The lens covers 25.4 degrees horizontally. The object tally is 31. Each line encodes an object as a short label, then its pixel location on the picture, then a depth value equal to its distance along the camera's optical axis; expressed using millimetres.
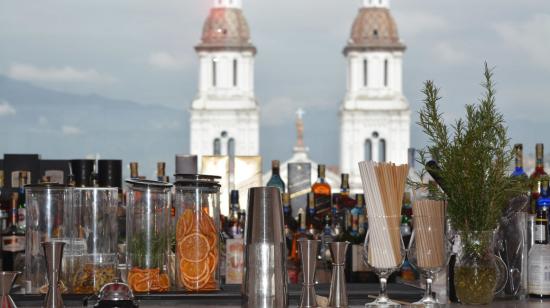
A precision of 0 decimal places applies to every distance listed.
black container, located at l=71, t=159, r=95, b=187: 3736
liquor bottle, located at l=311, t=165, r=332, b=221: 4582
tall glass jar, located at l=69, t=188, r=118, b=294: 2771
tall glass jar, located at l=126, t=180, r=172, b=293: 2717
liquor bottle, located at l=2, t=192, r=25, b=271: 3889
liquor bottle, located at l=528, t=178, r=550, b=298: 2844
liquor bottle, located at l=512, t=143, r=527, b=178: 3376
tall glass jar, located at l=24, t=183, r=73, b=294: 2771
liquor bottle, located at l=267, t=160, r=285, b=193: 4758
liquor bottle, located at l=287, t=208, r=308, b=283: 4252
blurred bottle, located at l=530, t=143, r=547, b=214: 2635
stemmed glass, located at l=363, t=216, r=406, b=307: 2463
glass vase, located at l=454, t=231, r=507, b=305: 2617
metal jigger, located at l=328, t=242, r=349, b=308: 2369
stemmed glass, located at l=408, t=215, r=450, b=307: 2504
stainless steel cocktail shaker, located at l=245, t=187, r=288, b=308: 2227
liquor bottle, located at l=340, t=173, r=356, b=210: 4664
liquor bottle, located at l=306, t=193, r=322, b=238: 4523
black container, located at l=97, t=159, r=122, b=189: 3629
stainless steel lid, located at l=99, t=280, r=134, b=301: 2180
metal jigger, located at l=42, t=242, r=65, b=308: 2248
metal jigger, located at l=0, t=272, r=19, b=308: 2127
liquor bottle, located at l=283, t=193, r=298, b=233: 4661
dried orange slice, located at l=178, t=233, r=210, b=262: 2670
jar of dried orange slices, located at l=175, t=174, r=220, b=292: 2674
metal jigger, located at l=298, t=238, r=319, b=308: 2291
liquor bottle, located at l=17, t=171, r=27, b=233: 4352
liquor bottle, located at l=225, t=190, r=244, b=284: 3449
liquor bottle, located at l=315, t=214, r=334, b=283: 4062
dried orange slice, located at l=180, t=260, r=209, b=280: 2730
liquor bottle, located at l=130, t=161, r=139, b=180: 4168
